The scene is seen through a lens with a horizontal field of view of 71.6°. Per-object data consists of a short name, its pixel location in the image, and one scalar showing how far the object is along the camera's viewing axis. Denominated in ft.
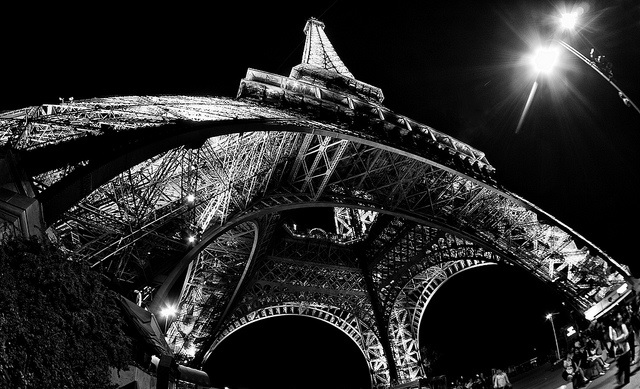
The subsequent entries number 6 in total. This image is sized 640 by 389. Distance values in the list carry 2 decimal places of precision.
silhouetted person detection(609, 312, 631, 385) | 29.30
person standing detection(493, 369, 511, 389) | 44.21
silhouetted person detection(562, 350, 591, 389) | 35.63
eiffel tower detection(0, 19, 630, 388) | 39.14
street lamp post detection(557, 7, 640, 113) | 28.81
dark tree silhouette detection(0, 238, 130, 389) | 17.97
